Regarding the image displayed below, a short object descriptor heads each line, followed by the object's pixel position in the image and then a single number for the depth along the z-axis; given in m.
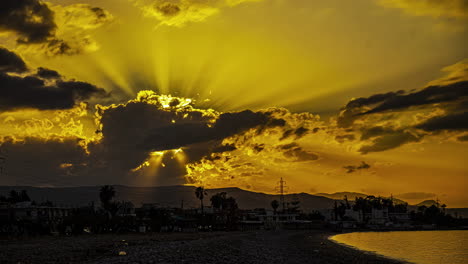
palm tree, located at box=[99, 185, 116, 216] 177.38
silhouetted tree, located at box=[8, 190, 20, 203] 174.12
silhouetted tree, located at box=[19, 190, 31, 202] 188.62
